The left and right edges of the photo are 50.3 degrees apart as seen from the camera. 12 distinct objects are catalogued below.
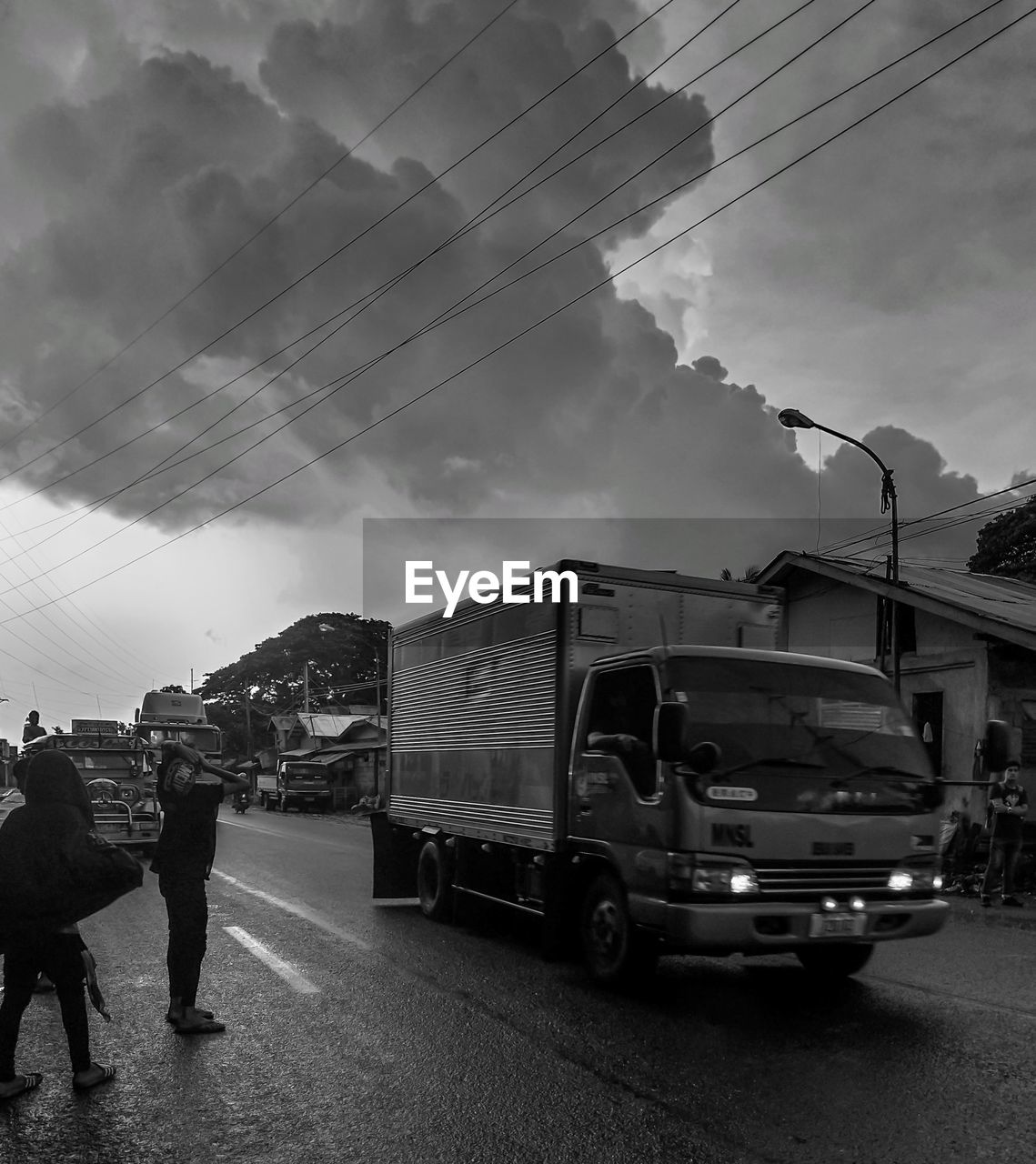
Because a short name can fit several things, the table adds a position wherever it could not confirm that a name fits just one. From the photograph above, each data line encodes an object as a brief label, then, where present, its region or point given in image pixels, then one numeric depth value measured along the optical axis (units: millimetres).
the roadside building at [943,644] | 17453
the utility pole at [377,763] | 49778
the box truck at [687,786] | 6441
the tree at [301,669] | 82250
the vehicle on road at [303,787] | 48156
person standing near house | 12977
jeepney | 17516
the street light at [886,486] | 17641
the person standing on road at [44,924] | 4984
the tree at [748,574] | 38562
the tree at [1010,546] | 42812
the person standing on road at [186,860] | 6375
